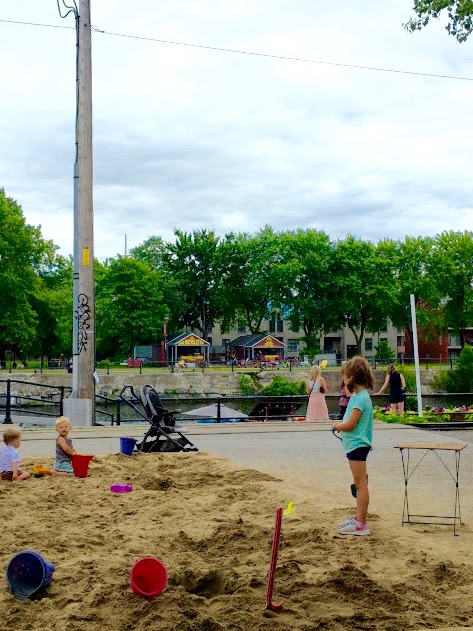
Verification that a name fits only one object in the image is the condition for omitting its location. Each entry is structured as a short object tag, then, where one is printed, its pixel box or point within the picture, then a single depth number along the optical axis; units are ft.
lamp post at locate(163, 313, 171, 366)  247.31
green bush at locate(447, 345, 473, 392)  201.36
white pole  57.88
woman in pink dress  58.08
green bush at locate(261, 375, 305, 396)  176.55
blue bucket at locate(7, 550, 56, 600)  16.89
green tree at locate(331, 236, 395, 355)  242.99
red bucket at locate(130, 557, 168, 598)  16.84
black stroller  40.75
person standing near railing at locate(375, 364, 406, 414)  65.51
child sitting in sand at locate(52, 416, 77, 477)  32.91
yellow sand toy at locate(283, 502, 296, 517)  25.47
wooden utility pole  57.16
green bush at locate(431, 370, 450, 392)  202.73
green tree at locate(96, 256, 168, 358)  231.71
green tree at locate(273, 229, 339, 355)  246.68
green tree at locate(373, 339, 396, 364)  262.06
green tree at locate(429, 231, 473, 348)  250.98
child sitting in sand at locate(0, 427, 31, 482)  31.99
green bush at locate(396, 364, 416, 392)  191.42
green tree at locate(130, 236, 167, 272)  286.46
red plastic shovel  15.60
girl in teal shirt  22.81
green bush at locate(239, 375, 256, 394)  191.83
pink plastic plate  29.99
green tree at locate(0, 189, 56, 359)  197.67
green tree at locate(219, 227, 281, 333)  259.60
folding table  24.31
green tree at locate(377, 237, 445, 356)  249.34
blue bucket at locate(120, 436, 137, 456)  39.73
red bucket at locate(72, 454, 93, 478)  33.17
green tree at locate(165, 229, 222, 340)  275.59
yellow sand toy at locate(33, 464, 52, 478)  33.27
